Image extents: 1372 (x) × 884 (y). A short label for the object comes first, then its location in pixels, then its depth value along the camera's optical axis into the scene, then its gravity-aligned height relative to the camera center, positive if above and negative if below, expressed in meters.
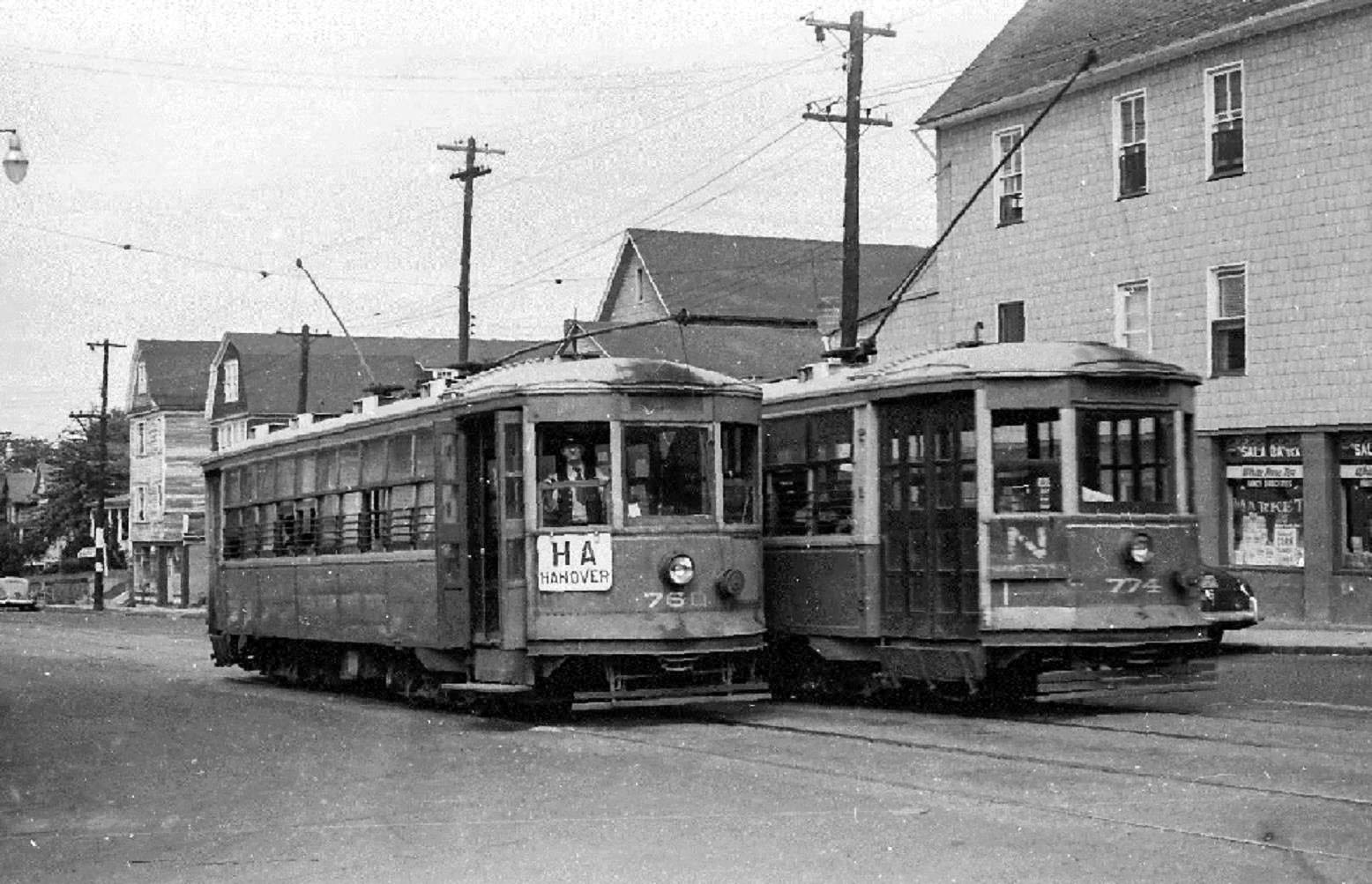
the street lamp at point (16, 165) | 24.08 +4.53
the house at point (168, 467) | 88.81 +4.30
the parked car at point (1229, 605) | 24.91 -0.54
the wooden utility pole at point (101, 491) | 83.25 +2.98
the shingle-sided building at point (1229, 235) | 30.83 +5.04
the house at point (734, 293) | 65.38 +8.79
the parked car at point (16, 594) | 81.69 -0.99
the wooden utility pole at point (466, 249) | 39.50 +6.06
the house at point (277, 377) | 86.62 +7.79
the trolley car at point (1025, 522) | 17.19 +0.32
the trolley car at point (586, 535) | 17.83 +0.25
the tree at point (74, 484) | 99.69 +3.97
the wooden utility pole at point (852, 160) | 28.33 +5.47
